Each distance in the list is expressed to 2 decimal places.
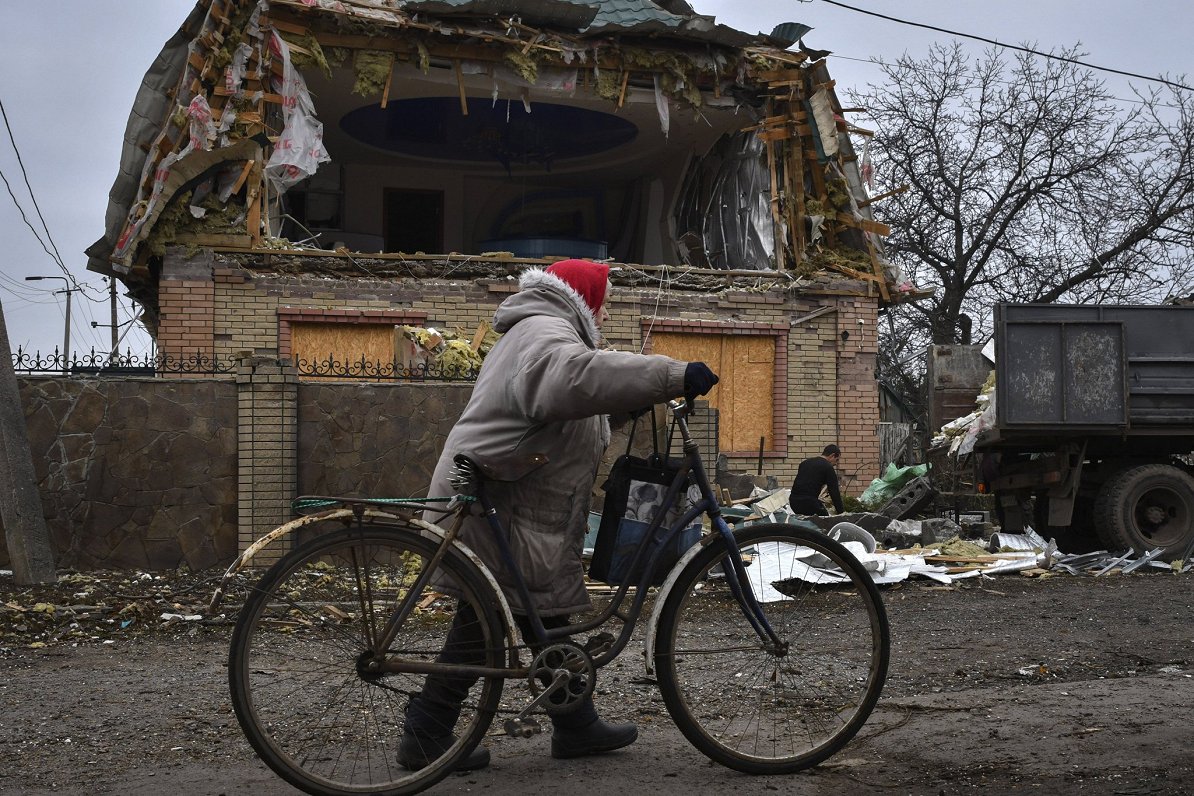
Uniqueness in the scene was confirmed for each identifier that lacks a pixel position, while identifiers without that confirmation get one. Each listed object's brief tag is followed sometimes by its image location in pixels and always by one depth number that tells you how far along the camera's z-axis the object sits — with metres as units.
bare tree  27.39
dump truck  12.14
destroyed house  14.91
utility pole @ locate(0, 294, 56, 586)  8.87
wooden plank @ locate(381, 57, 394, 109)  15.70
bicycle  3.74
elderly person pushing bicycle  3.72
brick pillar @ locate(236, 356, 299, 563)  10.01
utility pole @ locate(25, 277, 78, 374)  10.09
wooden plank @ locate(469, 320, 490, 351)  14.43
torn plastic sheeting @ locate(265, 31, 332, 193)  15.09
